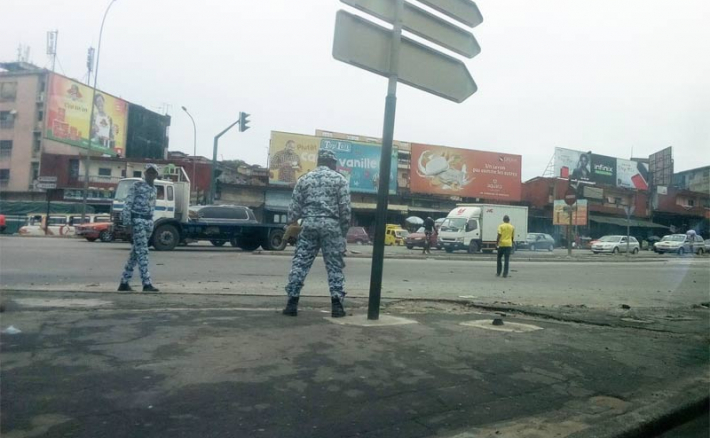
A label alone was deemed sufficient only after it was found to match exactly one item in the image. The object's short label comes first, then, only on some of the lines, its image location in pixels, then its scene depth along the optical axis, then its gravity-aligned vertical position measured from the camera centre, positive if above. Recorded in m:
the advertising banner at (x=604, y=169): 58.47 +8.27
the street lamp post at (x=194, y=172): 44.25 +3.58
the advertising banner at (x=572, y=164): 55.28 +8.22
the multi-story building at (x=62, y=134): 28.28 +4.92
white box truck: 29.66 +0.45
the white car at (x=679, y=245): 32.50 +0.46
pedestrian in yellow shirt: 13.15 -0.08
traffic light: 25.38 +4.51
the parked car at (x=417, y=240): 30.79 -0.41
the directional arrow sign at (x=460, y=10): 5.58 +2.35
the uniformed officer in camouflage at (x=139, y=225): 6.84 -0.18
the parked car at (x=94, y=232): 23.89 -1.03
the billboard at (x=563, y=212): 41.00 +2.42
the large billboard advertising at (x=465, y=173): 48.09 +5.71
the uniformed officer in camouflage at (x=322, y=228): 5.13 -0.03
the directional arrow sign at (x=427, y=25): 5.09 +2.07
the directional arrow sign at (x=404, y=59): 4.95 +1.68
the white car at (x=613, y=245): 36.31 +0.12
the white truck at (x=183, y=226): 17.98 -0.32
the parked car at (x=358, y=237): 38.22 -0.64
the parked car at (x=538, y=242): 36.47 -0.04
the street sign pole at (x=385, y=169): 5.17 +0.58
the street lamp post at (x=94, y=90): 21.14 +5.45
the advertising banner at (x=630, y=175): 59.56 +8.04
